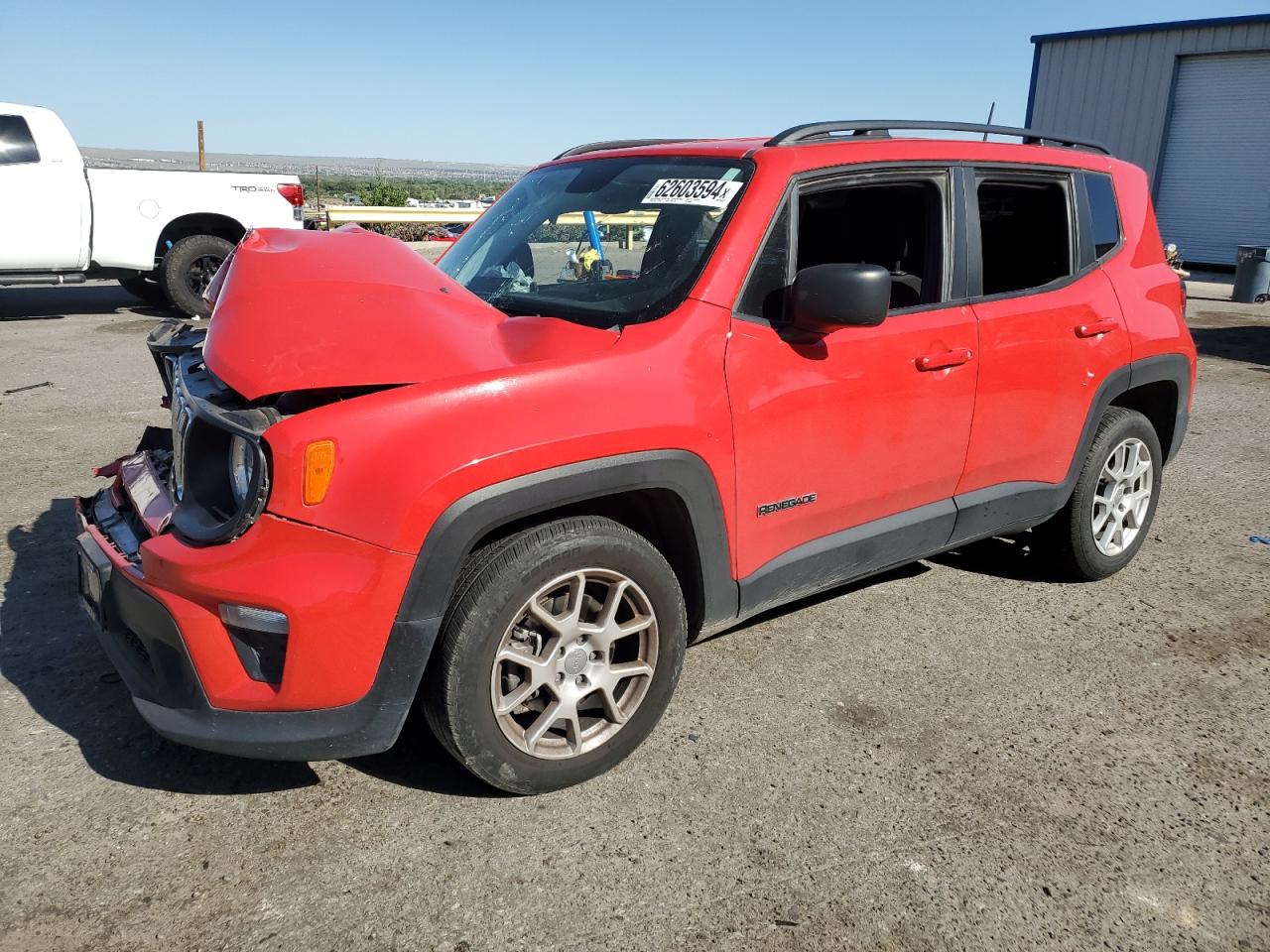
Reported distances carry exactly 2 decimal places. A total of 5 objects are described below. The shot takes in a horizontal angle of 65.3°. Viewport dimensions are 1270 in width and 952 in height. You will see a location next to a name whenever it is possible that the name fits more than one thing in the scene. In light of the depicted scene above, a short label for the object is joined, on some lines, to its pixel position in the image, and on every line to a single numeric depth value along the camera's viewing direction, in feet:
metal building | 64.54
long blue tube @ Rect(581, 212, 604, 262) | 11.41
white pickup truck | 35.27
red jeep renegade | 7.84
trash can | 51.21
